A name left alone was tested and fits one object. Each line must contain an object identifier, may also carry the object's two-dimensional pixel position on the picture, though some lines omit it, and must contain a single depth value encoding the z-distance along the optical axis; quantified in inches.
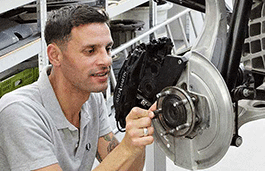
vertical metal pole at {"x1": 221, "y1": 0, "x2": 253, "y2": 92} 62.9
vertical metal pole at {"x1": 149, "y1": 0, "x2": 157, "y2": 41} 180.2
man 62.4
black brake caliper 67.6
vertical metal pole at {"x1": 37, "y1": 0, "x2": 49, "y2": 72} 108.8
